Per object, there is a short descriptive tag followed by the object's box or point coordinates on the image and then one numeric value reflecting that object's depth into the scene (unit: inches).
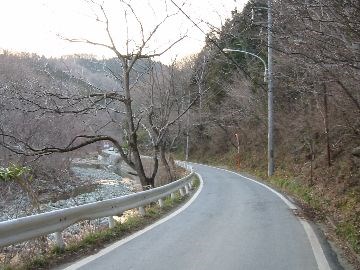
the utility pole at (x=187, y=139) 2167.8
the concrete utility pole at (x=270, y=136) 1097.4
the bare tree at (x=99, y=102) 541.0
